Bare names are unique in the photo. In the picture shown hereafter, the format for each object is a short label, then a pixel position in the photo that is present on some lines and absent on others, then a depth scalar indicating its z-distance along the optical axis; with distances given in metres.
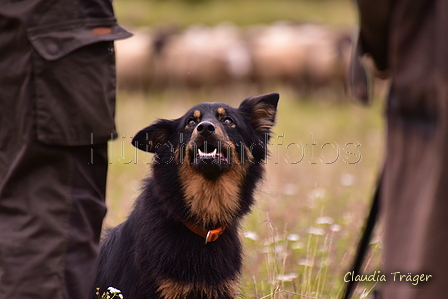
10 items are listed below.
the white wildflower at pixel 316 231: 7.00
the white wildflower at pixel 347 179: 11.37
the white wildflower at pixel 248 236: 7.14
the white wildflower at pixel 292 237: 7.36
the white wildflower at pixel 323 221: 7.69
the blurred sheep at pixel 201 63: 23.14
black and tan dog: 5.68
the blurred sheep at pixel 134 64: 23.19
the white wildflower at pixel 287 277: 6.18
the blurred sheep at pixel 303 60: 22.67
